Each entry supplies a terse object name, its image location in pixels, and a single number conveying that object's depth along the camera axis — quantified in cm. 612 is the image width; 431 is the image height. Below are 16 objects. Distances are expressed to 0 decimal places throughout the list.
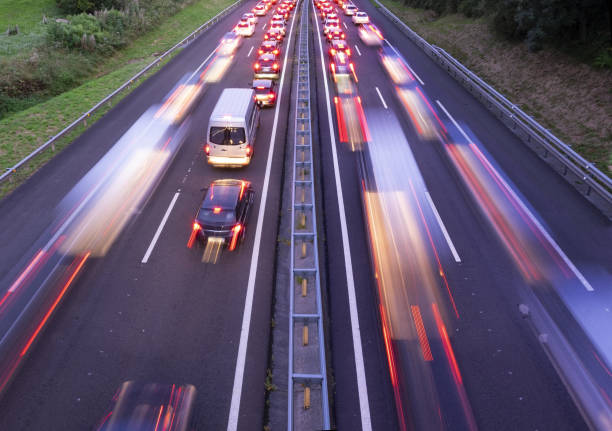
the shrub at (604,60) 2009
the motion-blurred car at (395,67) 2675
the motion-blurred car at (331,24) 3991
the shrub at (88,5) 4050
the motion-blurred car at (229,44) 3459
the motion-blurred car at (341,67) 2756
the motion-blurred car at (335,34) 3746
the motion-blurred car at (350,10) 4928
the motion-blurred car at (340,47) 3276
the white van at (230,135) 1527
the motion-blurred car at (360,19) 4475
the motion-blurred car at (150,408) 620
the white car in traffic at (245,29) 4028
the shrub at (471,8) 3579
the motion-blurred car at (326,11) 4899
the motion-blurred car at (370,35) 3731
